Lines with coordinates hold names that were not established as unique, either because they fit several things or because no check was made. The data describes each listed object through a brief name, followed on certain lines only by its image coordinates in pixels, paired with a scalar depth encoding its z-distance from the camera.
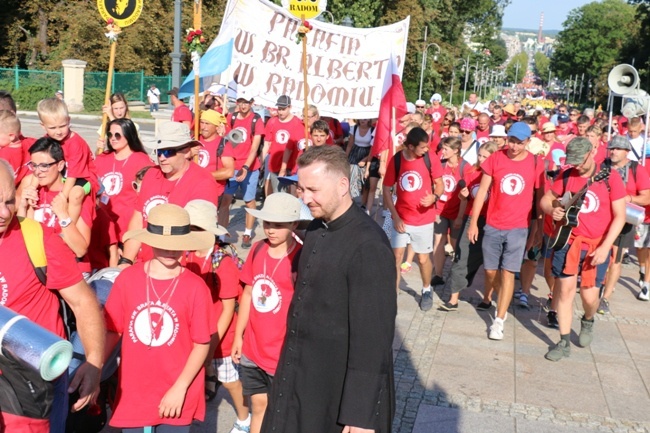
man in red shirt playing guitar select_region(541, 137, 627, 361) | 6.86
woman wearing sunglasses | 6.22
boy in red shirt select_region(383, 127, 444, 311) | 8.02
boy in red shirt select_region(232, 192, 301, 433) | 4.38
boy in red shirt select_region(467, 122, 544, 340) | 7.42
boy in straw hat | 3.73
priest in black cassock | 3.13
